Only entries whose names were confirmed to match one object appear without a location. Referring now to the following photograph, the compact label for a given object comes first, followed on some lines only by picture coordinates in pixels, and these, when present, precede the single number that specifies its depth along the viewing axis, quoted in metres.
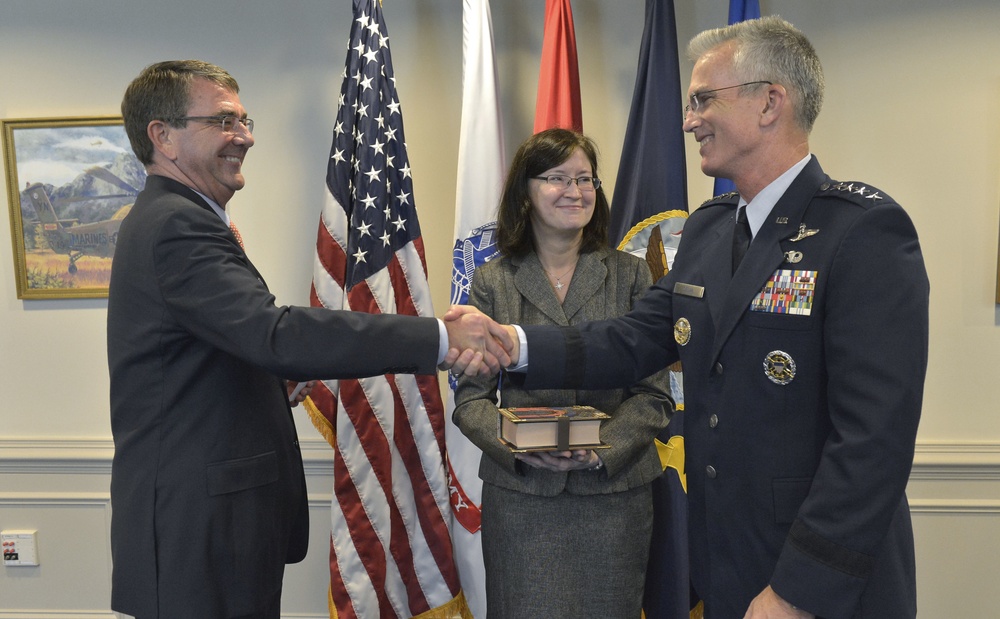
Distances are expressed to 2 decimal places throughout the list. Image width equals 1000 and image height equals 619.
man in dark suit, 1.67
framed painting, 3.17
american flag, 2.78
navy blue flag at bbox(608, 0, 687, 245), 2.72
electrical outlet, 3.29
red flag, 2.83
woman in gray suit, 2.16
